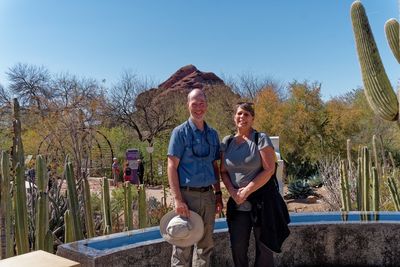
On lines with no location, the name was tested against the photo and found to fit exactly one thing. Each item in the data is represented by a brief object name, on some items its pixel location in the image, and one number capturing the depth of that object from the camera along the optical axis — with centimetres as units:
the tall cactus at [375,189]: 562
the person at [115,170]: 1568
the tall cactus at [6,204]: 364
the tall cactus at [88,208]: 428
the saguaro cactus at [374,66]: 475
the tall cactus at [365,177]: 534
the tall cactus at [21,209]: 362
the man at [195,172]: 269
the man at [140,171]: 1724
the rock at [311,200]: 1268
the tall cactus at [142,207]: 452
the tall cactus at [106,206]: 448
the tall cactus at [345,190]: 607
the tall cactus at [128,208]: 452
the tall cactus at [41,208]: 355
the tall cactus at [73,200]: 387
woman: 276
